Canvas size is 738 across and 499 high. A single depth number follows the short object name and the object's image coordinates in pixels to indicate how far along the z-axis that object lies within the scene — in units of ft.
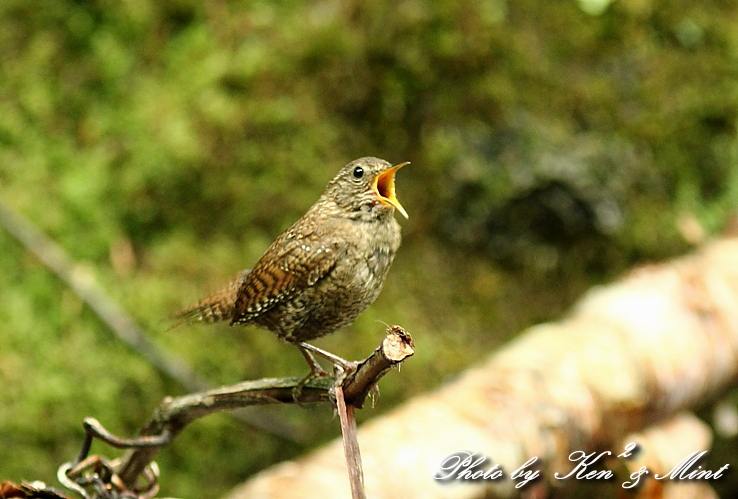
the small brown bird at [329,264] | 13.29
